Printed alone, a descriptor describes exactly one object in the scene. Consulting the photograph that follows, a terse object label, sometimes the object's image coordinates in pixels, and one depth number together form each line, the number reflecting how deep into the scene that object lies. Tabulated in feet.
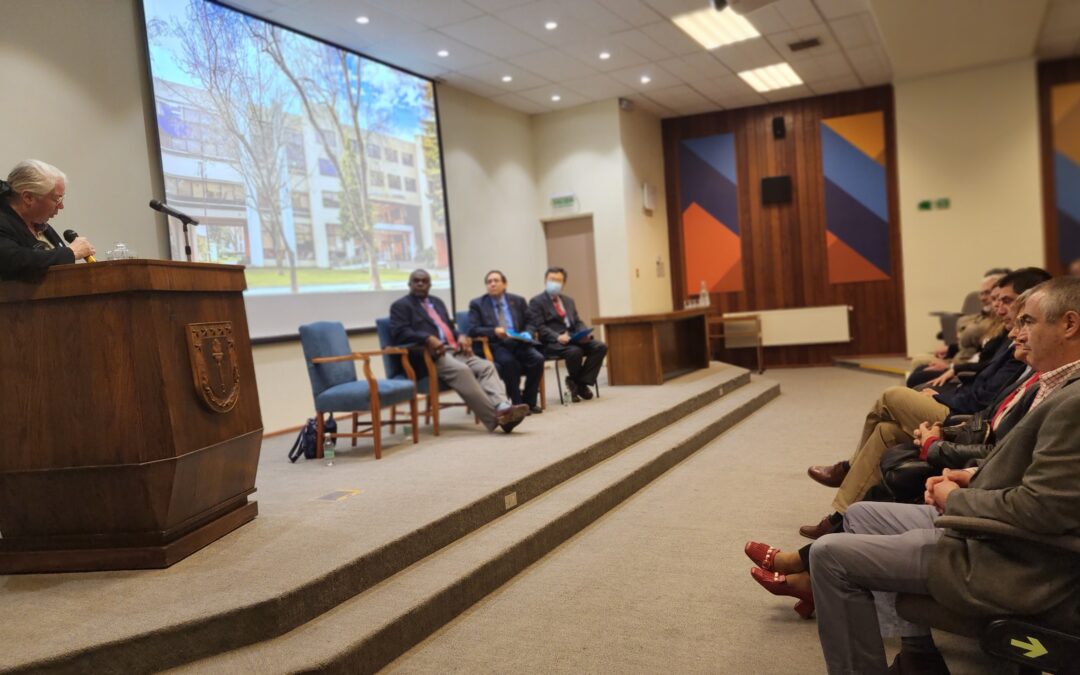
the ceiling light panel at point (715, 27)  22.08
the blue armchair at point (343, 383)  14.15
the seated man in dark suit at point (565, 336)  20.47
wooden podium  8.16
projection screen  17.06
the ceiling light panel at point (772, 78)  28.02
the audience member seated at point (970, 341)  14.90
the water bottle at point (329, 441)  14.45
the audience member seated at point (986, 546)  4.79
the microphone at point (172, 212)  8.66
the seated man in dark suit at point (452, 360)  15.78
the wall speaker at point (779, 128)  32.40
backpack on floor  14.80
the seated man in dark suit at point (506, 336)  18.47
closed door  31.58
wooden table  22.47
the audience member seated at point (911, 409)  9.56
